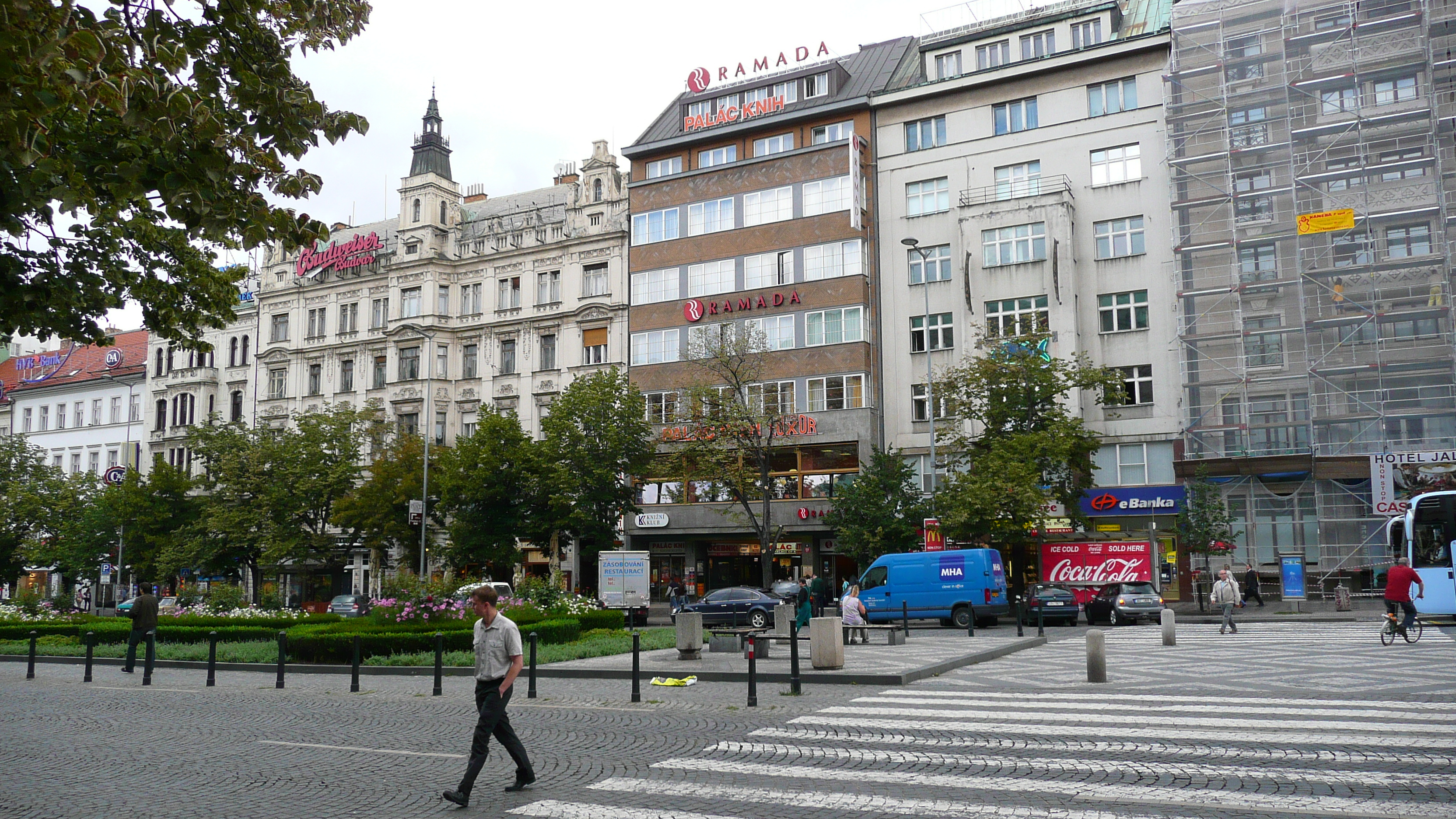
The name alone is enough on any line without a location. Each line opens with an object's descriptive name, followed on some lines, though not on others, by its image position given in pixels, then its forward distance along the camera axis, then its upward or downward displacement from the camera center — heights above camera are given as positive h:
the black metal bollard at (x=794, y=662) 14.79 -1.61
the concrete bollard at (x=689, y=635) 19.89 -1.63
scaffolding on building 35.88 +10.03
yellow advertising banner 36.12 +10.60
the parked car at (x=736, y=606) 34.62 -1.96
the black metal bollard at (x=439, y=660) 16.47 -1.70
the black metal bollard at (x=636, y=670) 14.97 -1.72
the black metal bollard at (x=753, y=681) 13.88 -1.74
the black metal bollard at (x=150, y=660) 19.22 -1.94
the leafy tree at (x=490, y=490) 46.88 +2.51
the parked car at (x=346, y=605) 45.03 -2.36
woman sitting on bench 23.98 -1.49
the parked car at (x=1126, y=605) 32.81 -1.92
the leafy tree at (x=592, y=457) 45.09 +3.77
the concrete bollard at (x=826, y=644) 17.17 -1.57
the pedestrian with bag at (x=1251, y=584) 37.41 -1.51
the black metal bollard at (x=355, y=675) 16.81 -1.98
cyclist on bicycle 21.44 -1.02
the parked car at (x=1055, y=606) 32.94 -1.94
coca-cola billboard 38.12 -0.82
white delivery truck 38.91 -1.17
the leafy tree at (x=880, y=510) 39.78 +1.24
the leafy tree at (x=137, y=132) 6.89 +3.05
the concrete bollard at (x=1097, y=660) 15.66 -1.70
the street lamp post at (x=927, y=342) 37.47 +7.10
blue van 31.41 -1.30
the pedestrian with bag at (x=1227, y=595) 27.05 -1.39
